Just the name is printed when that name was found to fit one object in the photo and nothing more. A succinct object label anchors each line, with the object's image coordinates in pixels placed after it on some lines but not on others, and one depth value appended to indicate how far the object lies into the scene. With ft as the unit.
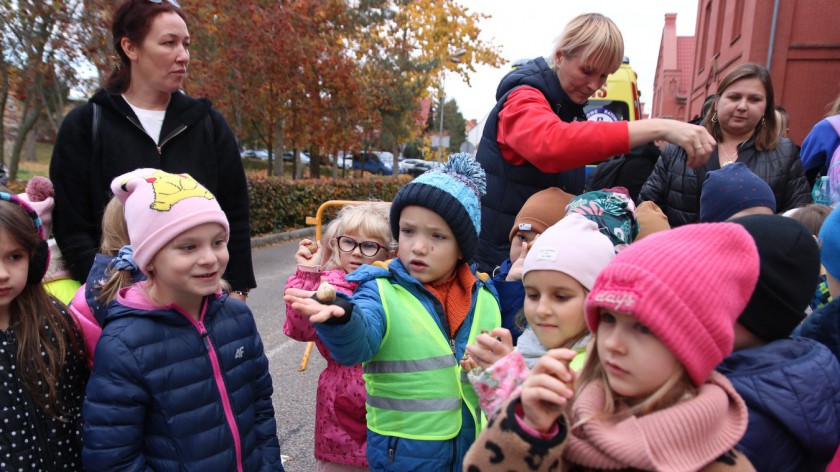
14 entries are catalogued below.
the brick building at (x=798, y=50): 32.53
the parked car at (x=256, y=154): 117.60
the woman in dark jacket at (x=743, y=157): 9.86
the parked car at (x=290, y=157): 122.91
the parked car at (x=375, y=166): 120.57
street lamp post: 64.75
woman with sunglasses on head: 7.74
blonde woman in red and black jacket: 6.48
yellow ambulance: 28.96
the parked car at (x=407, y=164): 123.03
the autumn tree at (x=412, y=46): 62.23
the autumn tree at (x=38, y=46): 25.41
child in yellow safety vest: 6.23
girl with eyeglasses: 7.68
